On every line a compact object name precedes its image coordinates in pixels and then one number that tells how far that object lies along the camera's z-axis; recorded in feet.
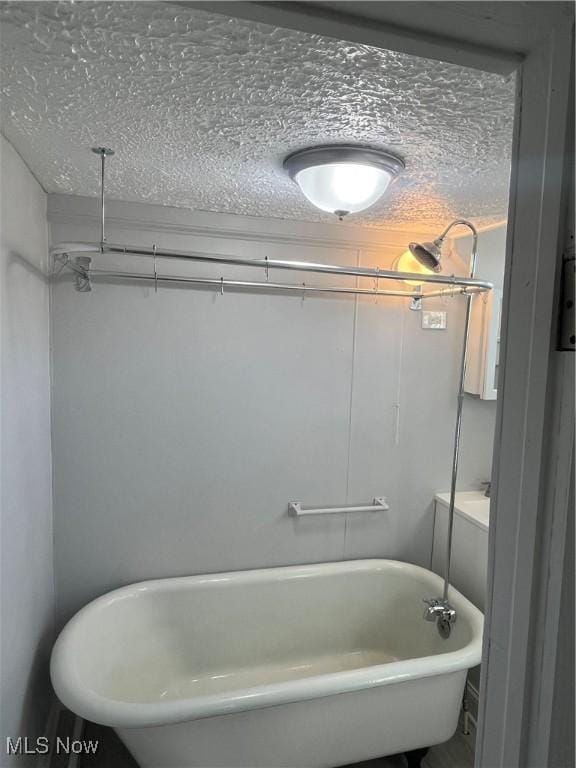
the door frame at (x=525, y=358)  1.70
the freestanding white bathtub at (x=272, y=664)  4.72
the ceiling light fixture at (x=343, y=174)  4.28
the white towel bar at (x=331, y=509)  7.38
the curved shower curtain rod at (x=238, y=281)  4.98
